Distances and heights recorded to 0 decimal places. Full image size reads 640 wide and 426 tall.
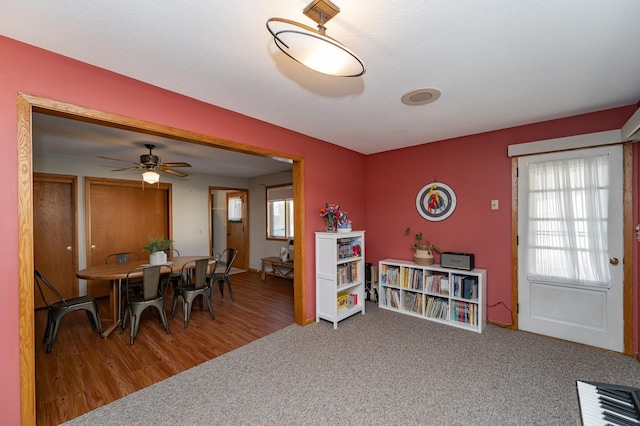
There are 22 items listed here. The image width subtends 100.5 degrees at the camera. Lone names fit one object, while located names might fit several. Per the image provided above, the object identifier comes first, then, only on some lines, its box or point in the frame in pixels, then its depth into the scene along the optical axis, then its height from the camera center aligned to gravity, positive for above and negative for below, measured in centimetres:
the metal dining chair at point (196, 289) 335 -99
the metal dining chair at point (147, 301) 292 -98
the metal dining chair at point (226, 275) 411 -99
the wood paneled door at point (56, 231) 410 -26
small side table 531 -116
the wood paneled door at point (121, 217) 452 -5
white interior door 257 -86
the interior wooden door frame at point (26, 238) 157 -13
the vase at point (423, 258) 354 -63
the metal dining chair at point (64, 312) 270 -102
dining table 309 -72
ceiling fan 364 +70
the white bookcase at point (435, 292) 312 -105
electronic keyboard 90 -71
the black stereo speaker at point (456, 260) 322 -62
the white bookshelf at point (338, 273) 324 -80
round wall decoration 359 +13
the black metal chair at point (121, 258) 419 -70
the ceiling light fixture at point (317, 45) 114 +76
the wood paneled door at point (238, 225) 669 -33
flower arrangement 347 -4
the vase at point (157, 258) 368 -62
